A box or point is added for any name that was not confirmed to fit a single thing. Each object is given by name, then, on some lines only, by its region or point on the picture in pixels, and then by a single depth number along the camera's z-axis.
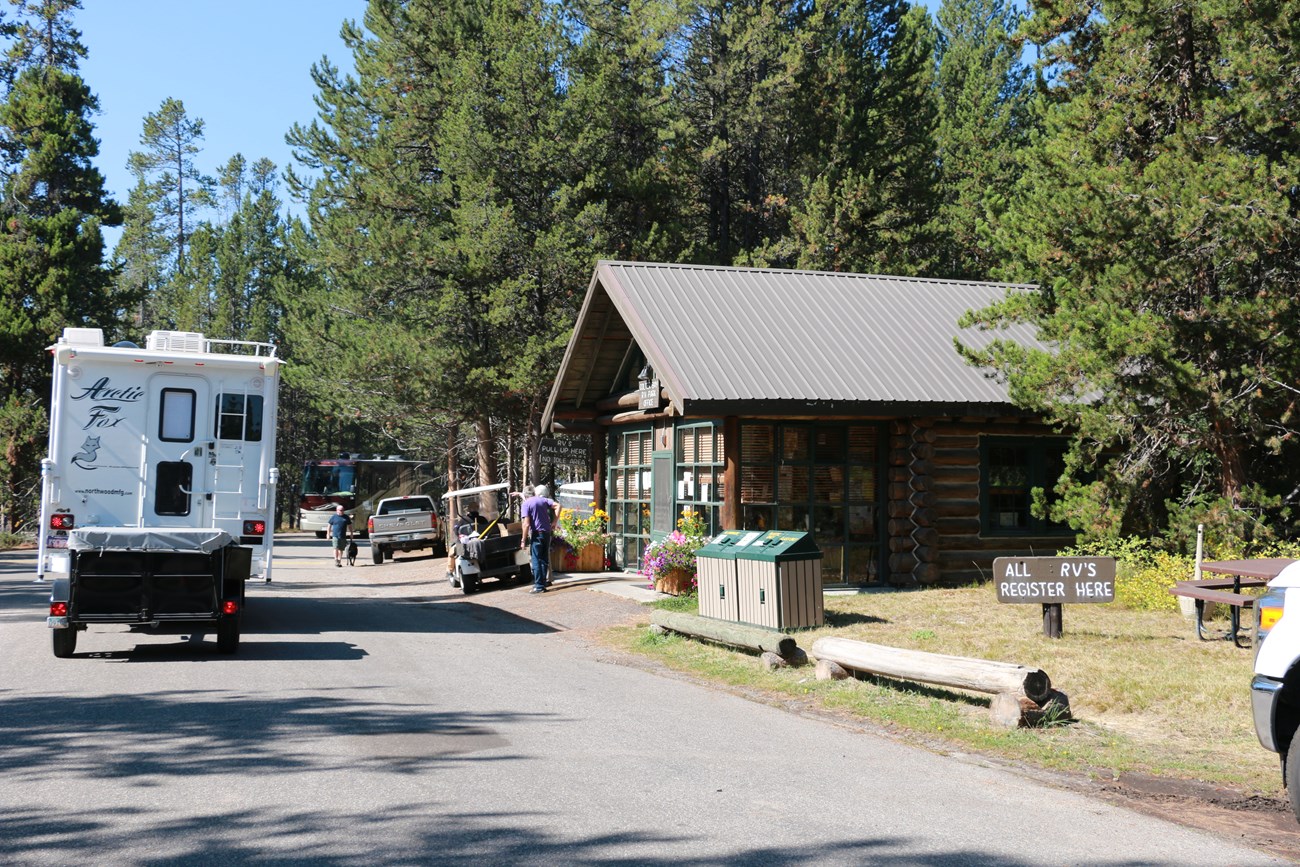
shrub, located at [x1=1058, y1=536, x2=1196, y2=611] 15.67
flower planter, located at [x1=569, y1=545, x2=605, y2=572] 23.53
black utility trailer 12.27
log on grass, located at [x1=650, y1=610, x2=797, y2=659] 12.40
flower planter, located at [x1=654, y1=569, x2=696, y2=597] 18.25
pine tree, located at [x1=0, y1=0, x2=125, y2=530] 36.31
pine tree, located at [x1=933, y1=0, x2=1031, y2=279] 36.78
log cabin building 18.45
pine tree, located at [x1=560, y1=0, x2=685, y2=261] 32.59
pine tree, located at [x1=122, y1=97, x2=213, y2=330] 67.50
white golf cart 22.19
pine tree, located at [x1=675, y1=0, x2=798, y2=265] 34.75
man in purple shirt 20.59
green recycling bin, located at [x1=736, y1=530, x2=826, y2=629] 14.23
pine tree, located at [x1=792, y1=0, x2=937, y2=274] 33.88
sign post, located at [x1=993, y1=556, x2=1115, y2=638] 12.28
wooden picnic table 11.58
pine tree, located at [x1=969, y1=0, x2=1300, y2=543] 14.23
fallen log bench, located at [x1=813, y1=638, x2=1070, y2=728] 9.39
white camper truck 14.34
